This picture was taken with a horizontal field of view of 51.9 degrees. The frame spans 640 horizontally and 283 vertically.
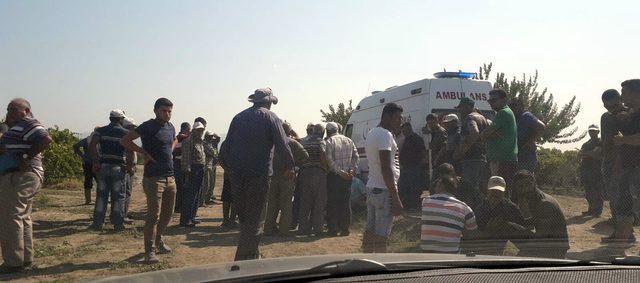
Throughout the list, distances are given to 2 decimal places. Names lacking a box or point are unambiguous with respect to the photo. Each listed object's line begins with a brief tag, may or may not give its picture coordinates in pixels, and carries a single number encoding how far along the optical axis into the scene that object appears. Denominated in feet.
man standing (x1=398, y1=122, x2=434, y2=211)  34.91
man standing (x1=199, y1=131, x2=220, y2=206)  40.98
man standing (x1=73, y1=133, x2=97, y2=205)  39.74
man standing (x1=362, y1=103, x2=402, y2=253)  19.76
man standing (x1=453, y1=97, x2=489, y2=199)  28.78
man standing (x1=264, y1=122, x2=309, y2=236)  29.32
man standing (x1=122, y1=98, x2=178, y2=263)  22.65
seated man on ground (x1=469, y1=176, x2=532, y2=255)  19.89
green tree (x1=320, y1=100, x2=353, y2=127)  111.45
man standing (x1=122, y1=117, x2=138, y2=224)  31.65
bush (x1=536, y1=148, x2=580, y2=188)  55.01
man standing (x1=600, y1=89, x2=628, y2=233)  24.38
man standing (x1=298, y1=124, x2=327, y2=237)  30.25
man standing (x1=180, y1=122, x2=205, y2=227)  32.71
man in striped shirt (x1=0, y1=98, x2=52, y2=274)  20.77
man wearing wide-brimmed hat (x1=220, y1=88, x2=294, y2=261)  19.60
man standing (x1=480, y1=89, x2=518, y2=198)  26.68
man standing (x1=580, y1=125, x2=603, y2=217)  35.32
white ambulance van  40.63
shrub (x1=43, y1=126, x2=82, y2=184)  60.80
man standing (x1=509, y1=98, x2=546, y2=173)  28.78
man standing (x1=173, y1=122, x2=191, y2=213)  35.35
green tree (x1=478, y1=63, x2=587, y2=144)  92.79
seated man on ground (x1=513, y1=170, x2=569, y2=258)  19.79
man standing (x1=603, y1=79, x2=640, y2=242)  23.12
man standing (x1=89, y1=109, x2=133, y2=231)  30.25
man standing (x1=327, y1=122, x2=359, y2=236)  30.17
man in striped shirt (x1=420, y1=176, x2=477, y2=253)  18.17
